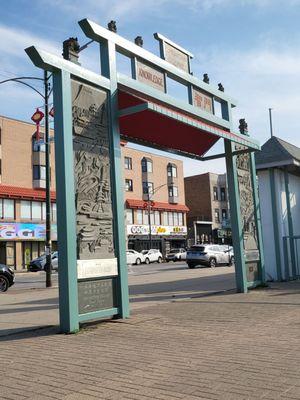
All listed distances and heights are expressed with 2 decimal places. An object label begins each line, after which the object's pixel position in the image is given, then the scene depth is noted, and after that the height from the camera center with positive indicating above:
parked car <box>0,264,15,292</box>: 19.73 -0.37
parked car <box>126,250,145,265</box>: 46.20 +0.40
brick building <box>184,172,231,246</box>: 79.62 +8.56
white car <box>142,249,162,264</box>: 49.86 +0.47
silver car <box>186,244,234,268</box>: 35.47 +0.13
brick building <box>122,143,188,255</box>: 63.03 +7.84
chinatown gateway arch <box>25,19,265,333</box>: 8.66 +2.47
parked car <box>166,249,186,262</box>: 52.81 +0.32
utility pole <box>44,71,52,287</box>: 22.55 +2.68
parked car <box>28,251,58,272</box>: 40.78 +0.13
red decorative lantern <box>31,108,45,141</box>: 22.50 +6.64
